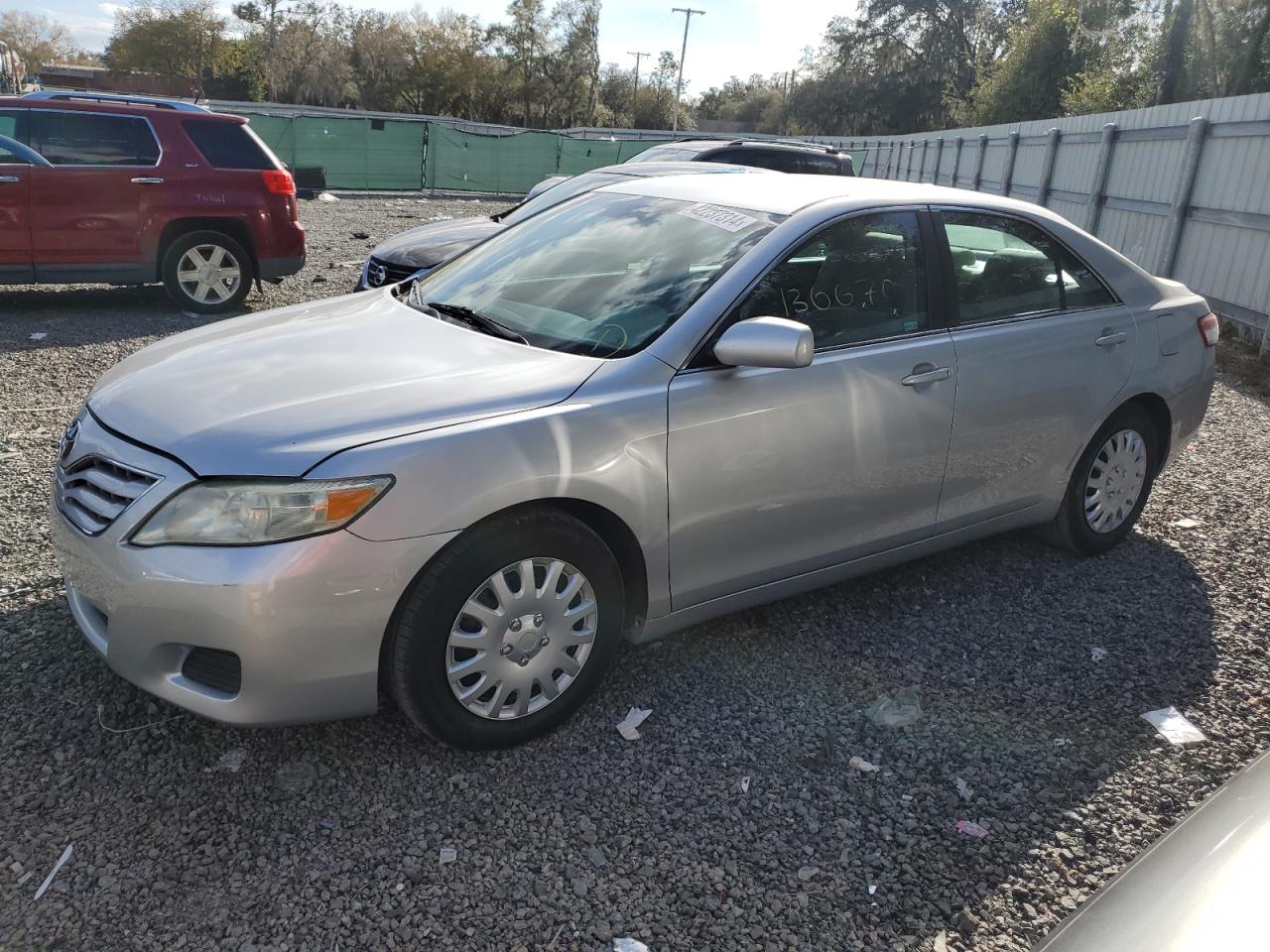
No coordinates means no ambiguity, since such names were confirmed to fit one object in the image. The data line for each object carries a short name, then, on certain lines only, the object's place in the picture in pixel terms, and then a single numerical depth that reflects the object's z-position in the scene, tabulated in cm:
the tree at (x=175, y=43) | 7425
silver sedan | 265
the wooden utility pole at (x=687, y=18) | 7980
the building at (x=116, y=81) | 7056
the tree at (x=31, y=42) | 9225
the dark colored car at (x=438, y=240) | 764
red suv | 852
